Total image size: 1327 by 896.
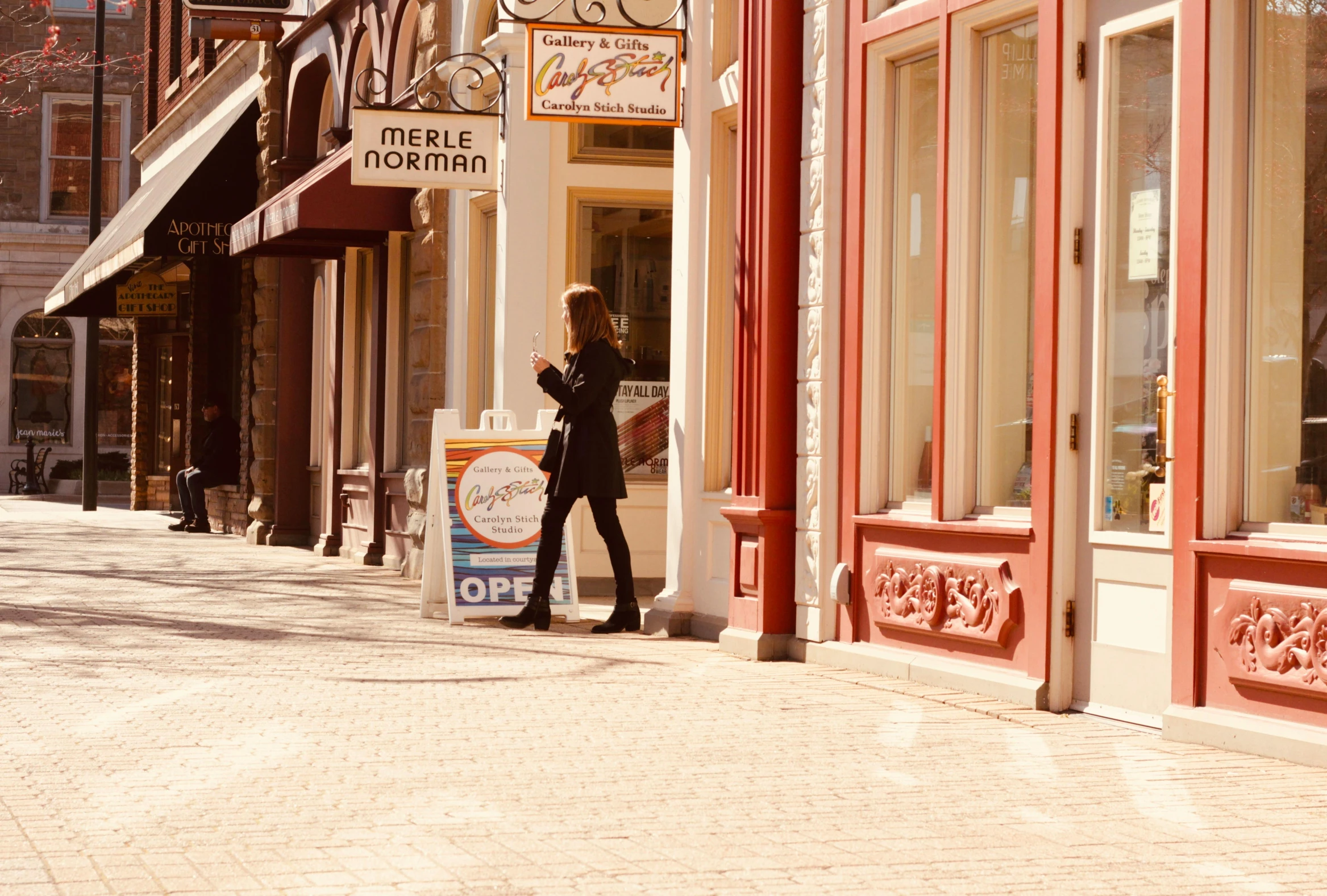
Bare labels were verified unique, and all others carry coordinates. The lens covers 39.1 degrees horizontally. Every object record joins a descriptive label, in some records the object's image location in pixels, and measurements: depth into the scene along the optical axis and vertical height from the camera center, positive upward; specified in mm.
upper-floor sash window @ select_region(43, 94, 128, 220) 36219 +5103
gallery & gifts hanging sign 10508 +1940
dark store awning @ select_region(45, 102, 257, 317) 19844 +2306
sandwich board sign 10758 -613
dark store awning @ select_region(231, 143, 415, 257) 14445 +1615
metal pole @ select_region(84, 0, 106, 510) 26719 +982
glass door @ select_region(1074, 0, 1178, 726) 7238 +267
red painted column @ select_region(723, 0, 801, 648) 9500 +421
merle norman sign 11984 +1726
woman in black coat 10273 -154
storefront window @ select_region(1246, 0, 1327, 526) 6711 +582
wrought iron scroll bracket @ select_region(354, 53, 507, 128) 12398 +2367
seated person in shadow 21391 -618
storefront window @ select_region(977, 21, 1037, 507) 8094 +687
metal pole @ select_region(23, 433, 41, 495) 34816 -1295
